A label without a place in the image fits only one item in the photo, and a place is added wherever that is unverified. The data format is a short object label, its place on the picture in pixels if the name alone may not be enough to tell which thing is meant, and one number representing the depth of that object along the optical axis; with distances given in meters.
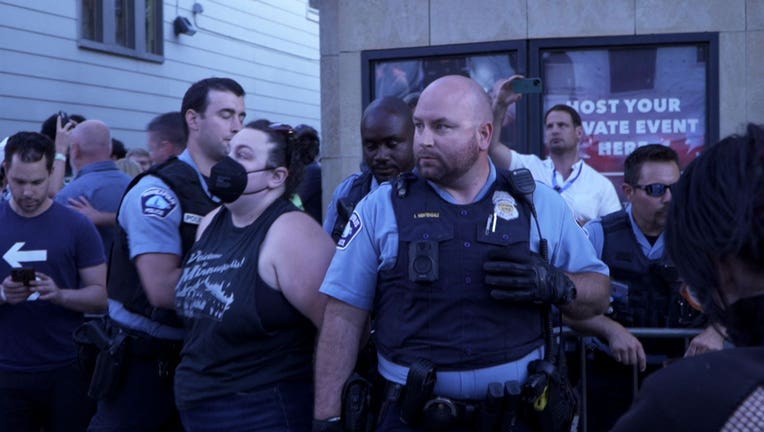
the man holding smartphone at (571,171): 6.76
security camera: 13.88
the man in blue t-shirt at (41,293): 5.43
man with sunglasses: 4.85
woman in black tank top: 3.73
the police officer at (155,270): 4.27
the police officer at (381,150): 4.82
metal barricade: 4.65
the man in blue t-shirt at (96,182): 6.82
